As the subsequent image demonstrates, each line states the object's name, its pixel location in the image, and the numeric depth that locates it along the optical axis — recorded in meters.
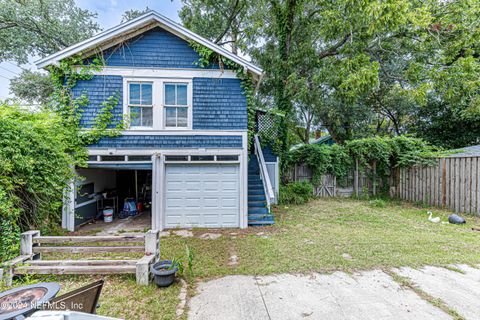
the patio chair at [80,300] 1.92
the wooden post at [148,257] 3.52
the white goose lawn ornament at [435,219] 7.01
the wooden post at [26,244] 3.76
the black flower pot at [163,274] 3.41
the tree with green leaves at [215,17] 12.45
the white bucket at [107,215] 7.58
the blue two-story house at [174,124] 6.62
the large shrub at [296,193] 9.87
